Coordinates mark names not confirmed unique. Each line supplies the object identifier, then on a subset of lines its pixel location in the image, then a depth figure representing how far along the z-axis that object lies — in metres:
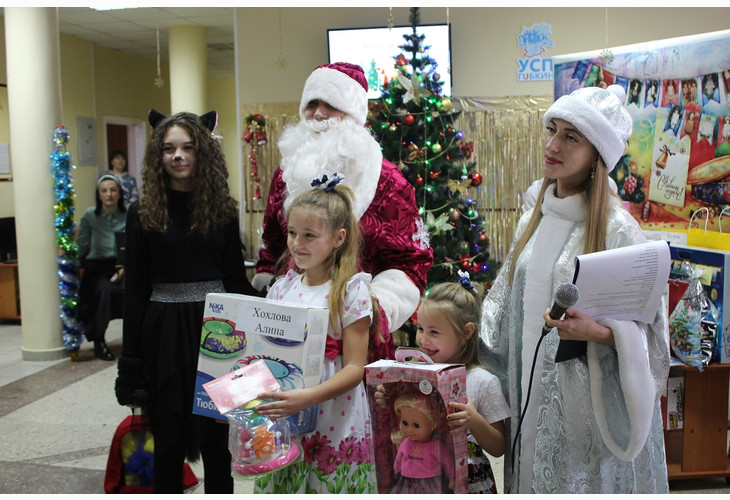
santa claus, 2.07
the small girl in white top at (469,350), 1.70
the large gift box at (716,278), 2.84
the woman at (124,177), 8.21
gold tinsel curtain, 6.43
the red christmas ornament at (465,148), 4.53
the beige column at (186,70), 8.70
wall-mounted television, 6.32
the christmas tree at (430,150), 4.31
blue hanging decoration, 5.17
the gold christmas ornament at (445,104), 4.37
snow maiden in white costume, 1.48
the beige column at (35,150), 5.10
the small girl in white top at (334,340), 1.77
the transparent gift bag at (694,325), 2.87
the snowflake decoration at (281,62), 6.54
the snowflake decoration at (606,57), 3.98
